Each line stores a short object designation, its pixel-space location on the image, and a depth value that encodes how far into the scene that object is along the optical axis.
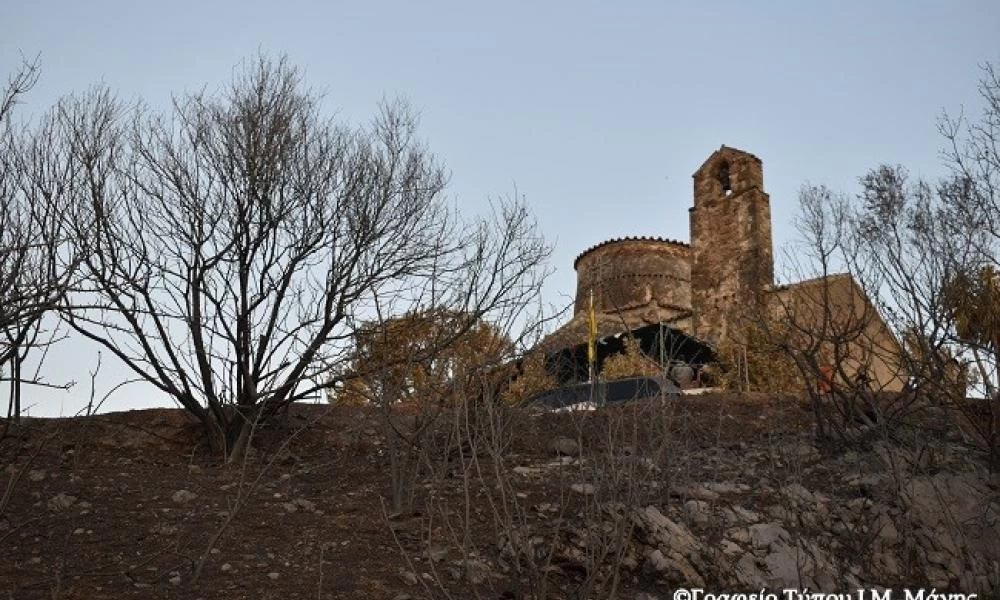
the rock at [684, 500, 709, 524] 6.40
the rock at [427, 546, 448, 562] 5.59
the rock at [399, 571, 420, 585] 5.27
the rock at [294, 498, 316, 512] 6.61
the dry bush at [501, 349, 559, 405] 7.87
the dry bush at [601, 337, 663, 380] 14.61
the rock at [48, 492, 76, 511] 6.35
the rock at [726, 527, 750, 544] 6.14
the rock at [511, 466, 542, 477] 7.52
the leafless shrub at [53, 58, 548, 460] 8.09
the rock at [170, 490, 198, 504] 6.62
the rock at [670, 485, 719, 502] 6.75
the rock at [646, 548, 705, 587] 5.65
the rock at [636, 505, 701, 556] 5.87
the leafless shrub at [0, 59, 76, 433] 3.23
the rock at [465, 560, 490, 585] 5.34
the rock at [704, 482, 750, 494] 7.10
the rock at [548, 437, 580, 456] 8.18
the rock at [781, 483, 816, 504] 6.66
